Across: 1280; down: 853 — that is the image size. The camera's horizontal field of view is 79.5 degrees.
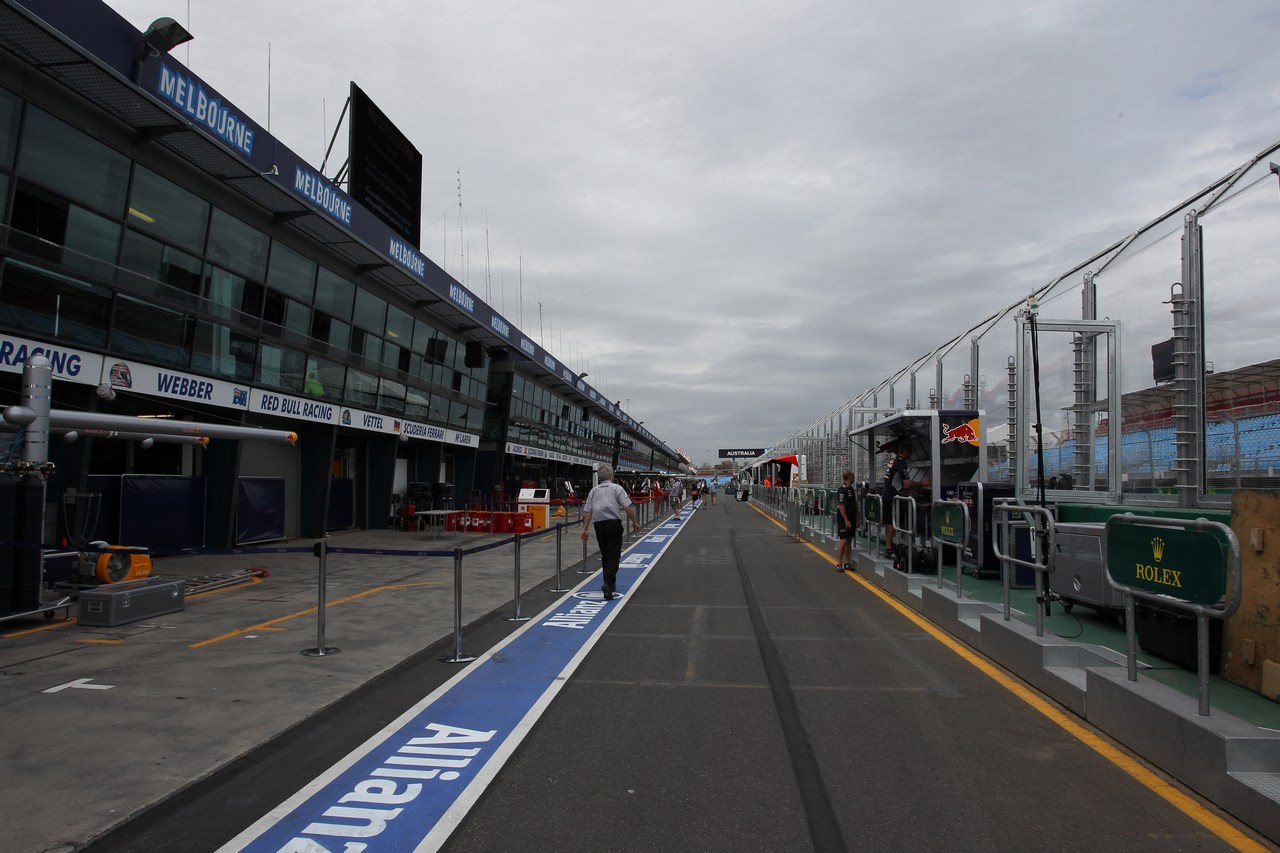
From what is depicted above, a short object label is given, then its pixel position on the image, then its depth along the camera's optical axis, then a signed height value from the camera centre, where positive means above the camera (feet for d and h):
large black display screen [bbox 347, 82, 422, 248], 70.74 +29.95
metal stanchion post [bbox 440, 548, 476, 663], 23.44 -4.47
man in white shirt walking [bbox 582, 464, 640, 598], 35.24 -1.59
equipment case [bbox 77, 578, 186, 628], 27.50 -5.18
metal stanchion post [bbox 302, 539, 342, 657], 23.70 -4.49
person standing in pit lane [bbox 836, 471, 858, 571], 45.29 -1.11
